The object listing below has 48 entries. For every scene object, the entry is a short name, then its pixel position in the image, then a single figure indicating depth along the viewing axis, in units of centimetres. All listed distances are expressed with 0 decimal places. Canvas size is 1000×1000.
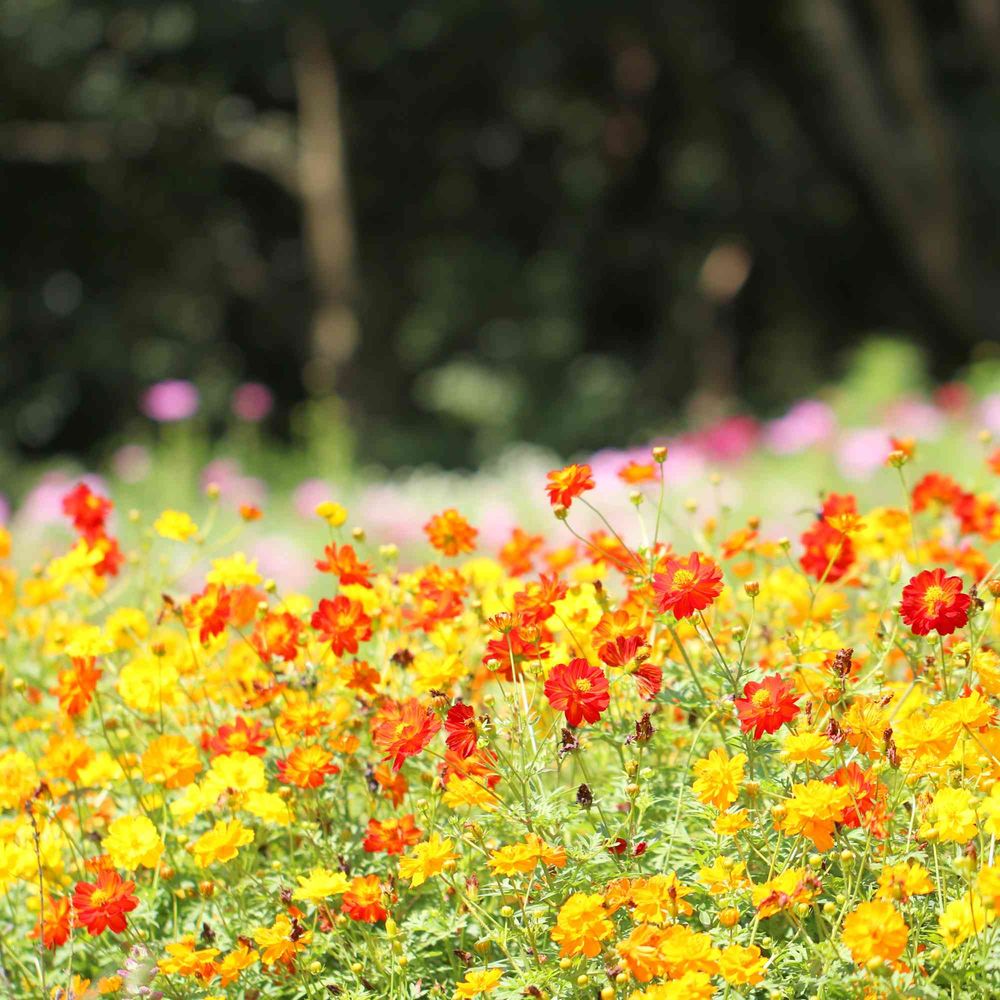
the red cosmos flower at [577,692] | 541
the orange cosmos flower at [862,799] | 539
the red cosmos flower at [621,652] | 546
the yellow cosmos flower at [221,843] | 544
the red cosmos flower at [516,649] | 548
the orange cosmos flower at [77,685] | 560
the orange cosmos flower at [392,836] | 550
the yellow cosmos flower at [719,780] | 539
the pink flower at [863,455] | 1302
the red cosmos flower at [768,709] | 539
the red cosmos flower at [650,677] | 545
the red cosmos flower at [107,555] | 584
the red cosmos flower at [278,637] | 559
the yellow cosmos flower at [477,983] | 534
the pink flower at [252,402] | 1499
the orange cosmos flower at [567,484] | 553
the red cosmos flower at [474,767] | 543
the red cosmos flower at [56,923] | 553
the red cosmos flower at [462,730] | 540
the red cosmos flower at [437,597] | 565
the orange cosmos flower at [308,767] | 549
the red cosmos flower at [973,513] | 584
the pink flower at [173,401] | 1522
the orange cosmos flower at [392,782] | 558
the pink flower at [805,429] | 1527
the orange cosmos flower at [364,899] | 542
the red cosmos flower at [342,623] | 559
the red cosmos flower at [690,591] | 542
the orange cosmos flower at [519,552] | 579
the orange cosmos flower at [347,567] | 564
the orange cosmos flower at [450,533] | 570
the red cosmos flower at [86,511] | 591
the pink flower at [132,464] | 1766
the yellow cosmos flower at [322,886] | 539
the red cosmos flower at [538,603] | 551
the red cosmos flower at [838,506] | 571
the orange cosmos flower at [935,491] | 585
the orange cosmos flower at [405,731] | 542
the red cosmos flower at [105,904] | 543
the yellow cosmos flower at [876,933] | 527
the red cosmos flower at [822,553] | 576
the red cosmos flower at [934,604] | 541
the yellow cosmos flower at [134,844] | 547
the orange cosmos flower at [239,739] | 558
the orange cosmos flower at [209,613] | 563
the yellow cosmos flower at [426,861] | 539
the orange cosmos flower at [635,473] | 566
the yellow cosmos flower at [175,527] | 573
